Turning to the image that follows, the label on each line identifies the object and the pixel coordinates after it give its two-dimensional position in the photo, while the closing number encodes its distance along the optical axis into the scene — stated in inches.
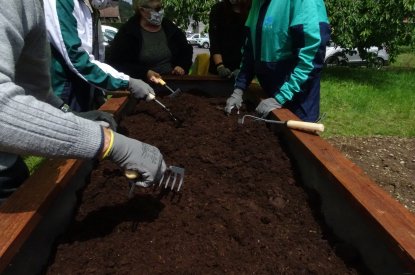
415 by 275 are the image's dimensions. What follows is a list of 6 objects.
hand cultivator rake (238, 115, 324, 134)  81.2
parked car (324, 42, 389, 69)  395.2
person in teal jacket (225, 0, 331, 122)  88.4
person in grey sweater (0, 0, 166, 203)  39.9
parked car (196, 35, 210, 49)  1227.2
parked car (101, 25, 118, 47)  716.9
